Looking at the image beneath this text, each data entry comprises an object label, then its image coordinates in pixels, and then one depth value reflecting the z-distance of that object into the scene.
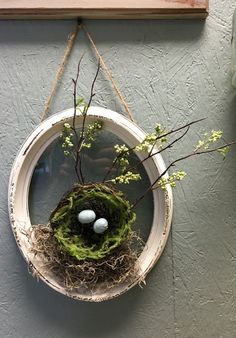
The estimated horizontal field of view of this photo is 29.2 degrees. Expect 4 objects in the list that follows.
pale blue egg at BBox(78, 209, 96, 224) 0.78
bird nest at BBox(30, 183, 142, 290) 0.80
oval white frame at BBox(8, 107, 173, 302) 0.84
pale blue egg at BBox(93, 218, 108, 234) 0.78
